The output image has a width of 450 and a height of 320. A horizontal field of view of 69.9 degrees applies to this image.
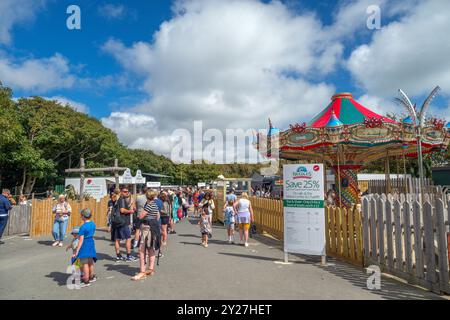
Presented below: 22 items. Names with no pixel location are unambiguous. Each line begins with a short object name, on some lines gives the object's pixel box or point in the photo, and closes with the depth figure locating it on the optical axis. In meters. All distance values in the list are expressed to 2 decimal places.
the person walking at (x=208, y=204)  9.69
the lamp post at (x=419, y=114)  11.70
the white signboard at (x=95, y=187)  21.25
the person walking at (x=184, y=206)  17.60
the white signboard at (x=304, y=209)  7.03
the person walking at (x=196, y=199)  18.69
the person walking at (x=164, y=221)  8.87
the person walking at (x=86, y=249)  5.48
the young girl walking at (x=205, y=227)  9.45
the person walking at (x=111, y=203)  7.94
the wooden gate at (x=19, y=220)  11.70
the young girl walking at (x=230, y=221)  9.87
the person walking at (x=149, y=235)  5.98
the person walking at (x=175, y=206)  15.12
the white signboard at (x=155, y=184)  39.17
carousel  11.87
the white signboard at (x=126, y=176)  16.65
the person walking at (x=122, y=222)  7.57
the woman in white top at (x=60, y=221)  9.83
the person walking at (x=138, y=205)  7.76
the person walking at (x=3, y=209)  9.44
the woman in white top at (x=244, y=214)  9.40
